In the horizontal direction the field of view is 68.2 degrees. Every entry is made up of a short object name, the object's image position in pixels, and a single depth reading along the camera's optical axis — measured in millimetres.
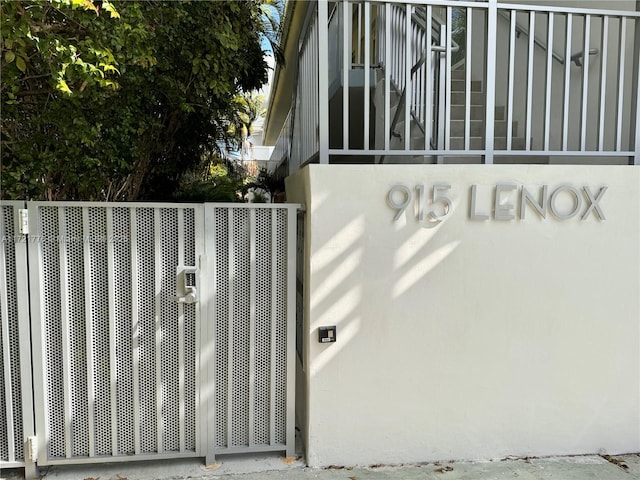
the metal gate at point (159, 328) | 3260
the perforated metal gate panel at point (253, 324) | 3449
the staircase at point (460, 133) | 4633
